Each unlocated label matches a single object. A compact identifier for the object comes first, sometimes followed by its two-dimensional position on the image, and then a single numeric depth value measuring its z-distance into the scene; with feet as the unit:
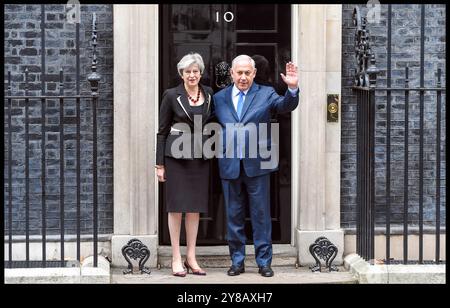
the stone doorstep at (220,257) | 27.09
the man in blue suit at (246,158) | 25.12
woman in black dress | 25.04
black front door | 27.30
